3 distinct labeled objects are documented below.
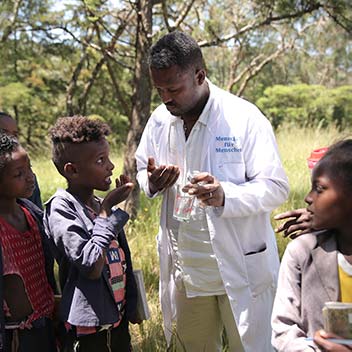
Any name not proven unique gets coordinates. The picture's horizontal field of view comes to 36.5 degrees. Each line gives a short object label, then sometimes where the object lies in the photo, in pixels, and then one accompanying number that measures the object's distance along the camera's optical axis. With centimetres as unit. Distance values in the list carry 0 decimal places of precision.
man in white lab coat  244
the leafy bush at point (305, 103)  1905
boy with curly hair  215
